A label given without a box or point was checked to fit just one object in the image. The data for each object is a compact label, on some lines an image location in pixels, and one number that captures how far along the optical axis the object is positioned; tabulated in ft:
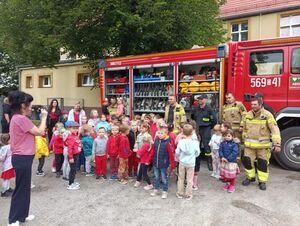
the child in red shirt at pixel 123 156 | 14.61
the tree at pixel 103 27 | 23.96
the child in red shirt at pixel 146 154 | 13.46
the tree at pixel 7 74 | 65.24
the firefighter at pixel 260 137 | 13.29
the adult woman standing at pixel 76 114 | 19.97
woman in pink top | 9.56
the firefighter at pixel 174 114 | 16.78
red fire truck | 15.82
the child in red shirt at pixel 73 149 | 13.63
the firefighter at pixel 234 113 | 15.82
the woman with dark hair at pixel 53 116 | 20.75
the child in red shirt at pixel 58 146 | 15.45
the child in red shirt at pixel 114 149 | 14.81
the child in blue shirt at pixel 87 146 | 15.80
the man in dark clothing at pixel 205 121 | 16.39
